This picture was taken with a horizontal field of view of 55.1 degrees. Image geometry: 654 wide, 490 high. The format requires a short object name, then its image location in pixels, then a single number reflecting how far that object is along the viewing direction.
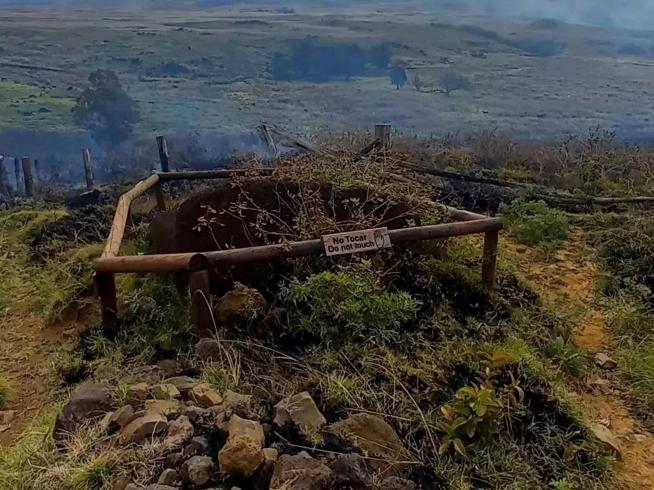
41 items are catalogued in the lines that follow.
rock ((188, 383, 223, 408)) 2.92
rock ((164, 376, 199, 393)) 3.09
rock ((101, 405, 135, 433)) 2.74
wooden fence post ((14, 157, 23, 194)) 11.09
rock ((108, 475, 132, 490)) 2.41
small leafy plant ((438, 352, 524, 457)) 2.92
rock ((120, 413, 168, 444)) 2.62
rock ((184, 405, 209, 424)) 2.76
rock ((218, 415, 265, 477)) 2.42
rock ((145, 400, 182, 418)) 2.78
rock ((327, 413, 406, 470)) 2.77
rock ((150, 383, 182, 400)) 2.97
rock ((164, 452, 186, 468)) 2.49
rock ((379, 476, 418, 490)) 2.53
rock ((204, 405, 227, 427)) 2.71
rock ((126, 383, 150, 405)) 2.94
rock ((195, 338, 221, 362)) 3.40
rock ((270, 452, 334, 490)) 2.34
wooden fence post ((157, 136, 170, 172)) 9.08
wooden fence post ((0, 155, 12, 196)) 10.78
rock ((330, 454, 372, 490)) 2.42
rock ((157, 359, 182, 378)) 3.38
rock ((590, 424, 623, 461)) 3.14
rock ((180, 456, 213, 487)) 2.38
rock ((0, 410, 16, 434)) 3.41
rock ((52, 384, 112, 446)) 2.75
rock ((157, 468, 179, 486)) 2.37
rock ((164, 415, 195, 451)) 2.57
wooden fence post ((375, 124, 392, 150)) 7.67
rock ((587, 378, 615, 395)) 3.77
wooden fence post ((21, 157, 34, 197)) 10.48
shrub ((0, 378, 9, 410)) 3.64
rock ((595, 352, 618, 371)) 4.02
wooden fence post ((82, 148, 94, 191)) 10.09
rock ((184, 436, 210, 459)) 2.51
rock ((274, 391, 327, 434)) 2.81
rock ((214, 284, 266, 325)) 3.67
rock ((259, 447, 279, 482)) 2.46
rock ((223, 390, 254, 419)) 2.80
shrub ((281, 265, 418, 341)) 3.65
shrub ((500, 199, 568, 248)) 6.04
